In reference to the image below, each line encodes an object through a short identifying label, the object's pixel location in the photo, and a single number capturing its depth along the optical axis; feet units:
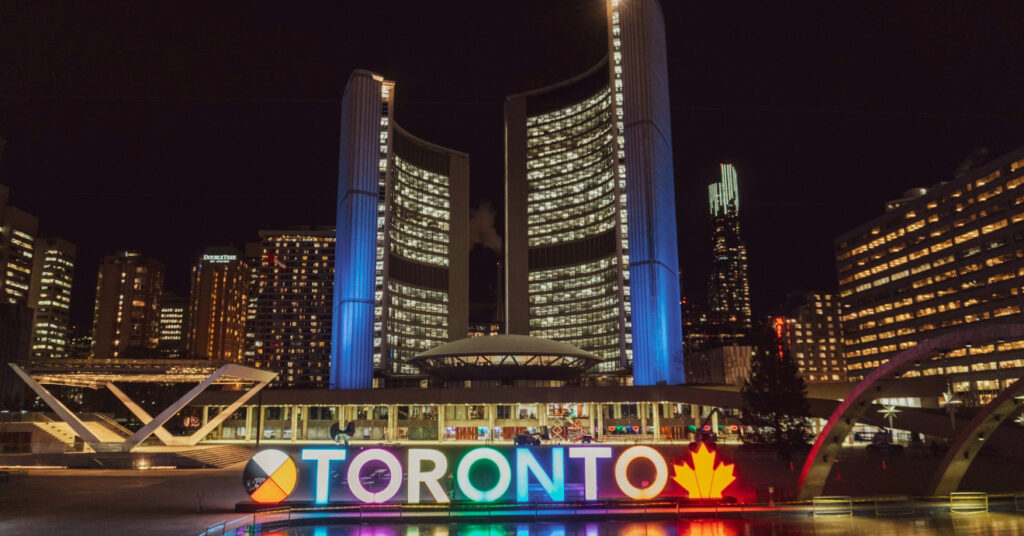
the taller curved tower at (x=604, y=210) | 354.54
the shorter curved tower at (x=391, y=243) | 381.19
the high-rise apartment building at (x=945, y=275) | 394.73
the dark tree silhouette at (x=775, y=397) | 144.87
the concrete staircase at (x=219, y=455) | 144.77
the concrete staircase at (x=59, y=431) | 164.55
